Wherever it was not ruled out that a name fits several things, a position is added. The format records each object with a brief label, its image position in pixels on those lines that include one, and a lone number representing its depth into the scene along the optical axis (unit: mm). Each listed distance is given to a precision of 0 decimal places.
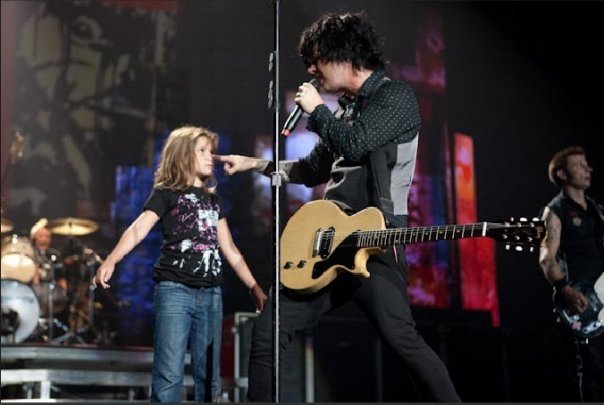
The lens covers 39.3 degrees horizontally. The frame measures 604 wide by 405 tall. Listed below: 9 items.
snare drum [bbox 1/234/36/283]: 8219
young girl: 3941
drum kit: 7629
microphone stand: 3139
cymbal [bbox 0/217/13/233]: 8305
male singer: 3305
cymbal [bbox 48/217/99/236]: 8688
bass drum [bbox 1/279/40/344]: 7539
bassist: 4848
